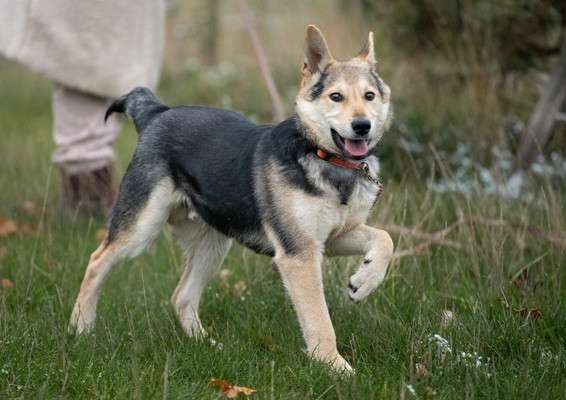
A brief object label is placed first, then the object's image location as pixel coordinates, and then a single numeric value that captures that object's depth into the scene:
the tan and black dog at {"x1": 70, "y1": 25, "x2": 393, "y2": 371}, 7.59
